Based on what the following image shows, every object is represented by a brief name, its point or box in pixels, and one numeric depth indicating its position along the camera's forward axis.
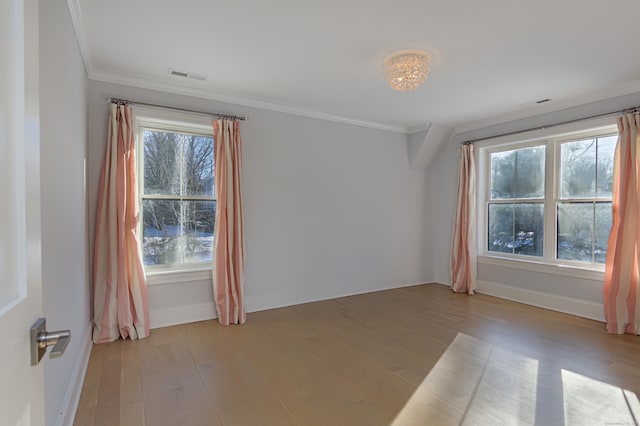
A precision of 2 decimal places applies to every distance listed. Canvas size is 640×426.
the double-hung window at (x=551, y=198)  3.94
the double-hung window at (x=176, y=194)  3.62
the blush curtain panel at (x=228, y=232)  3.71
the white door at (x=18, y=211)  0.64
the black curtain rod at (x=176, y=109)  3.27
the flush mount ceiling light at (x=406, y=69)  2.82
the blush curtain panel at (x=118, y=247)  3.15
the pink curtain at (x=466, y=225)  5.05
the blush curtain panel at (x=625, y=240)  3.43
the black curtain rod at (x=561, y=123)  3.51
